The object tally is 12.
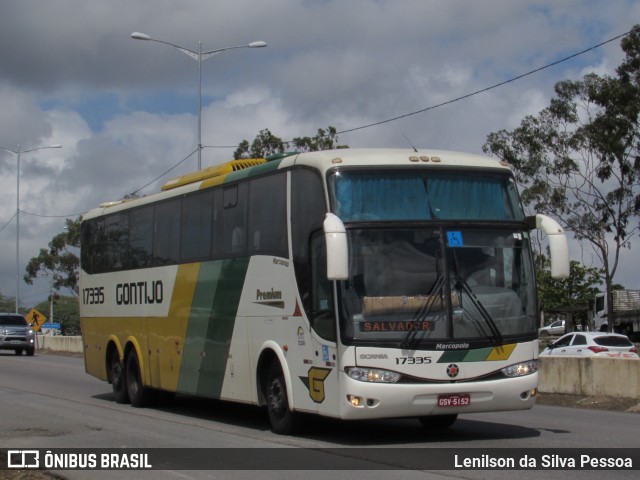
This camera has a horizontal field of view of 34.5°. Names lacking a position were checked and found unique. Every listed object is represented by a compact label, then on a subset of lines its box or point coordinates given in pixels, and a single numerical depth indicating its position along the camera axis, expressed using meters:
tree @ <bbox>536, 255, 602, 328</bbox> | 80.31
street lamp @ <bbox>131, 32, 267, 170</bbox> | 30.54
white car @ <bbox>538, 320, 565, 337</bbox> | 81.75
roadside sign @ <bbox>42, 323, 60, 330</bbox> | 75.41
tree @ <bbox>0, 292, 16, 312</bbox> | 174.07
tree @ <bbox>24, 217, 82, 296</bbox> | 75.69
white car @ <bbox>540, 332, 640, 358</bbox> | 28.64
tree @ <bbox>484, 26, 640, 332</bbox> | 43.03
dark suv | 43.12
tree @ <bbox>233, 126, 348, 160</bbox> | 46.06
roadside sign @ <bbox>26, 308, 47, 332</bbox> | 50.72
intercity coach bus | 11.42
